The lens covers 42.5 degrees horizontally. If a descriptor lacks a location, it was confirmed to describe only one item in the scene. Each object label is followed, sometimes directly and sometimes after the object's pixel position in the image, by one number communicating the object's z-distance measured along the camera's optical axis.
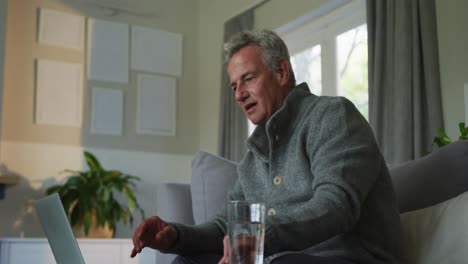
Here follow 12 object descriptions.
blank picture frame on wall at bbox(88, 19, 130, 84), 4.86
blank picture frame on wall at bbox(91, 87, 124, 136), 4.82
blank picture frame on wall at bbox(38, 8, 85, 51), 4.72
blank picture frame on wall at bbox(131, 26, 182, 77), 5.10
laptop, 1.32
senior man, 1.26
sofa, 1.42
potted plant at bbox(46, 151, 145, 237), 4.14
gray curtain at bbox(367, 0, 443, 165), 3.10
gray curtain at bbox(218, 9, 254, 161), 4.60
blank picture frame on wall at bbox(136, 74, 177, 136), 5.05
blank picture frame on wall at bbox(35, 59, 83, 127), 4.63
